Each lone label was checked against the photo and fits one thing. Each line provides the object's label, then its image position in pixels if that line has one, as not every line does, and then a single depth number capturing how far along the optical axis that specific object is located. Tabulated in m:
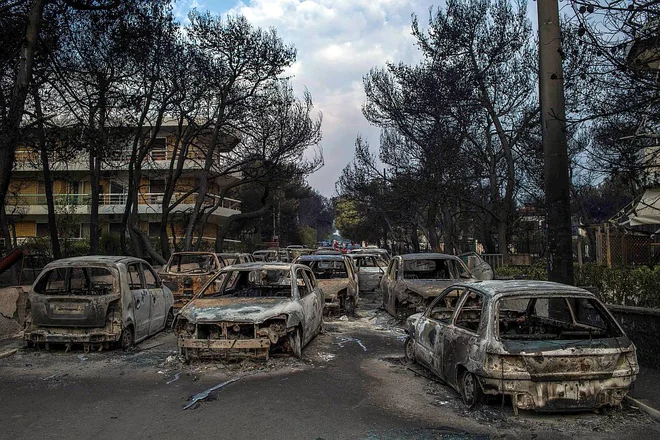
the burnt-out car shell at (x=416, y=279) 11.85
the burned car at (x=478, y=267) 14.72
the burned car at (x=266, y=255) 21.50
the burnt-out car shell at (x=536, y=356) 5.24
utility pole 8.05
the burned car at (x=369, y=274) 19.28
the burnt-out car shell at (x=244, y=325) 7.39
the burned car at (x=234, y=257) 15.34
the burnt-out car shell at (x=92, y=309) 8.48
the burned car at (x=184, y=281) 13.12
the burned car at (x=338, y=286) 12.92
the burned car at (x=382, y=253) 20.89
